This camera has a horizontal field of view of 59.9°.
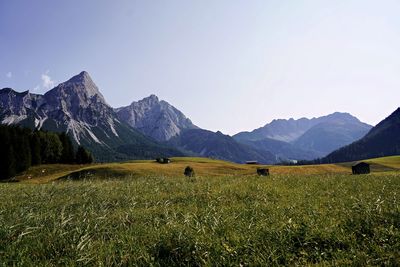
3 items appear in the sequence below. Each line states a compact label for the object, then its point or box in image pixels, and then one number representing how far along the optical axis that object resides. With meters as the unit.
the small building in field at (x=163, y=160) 128.69
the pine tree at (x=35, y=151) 133.62
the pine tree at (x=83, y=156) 151.14
